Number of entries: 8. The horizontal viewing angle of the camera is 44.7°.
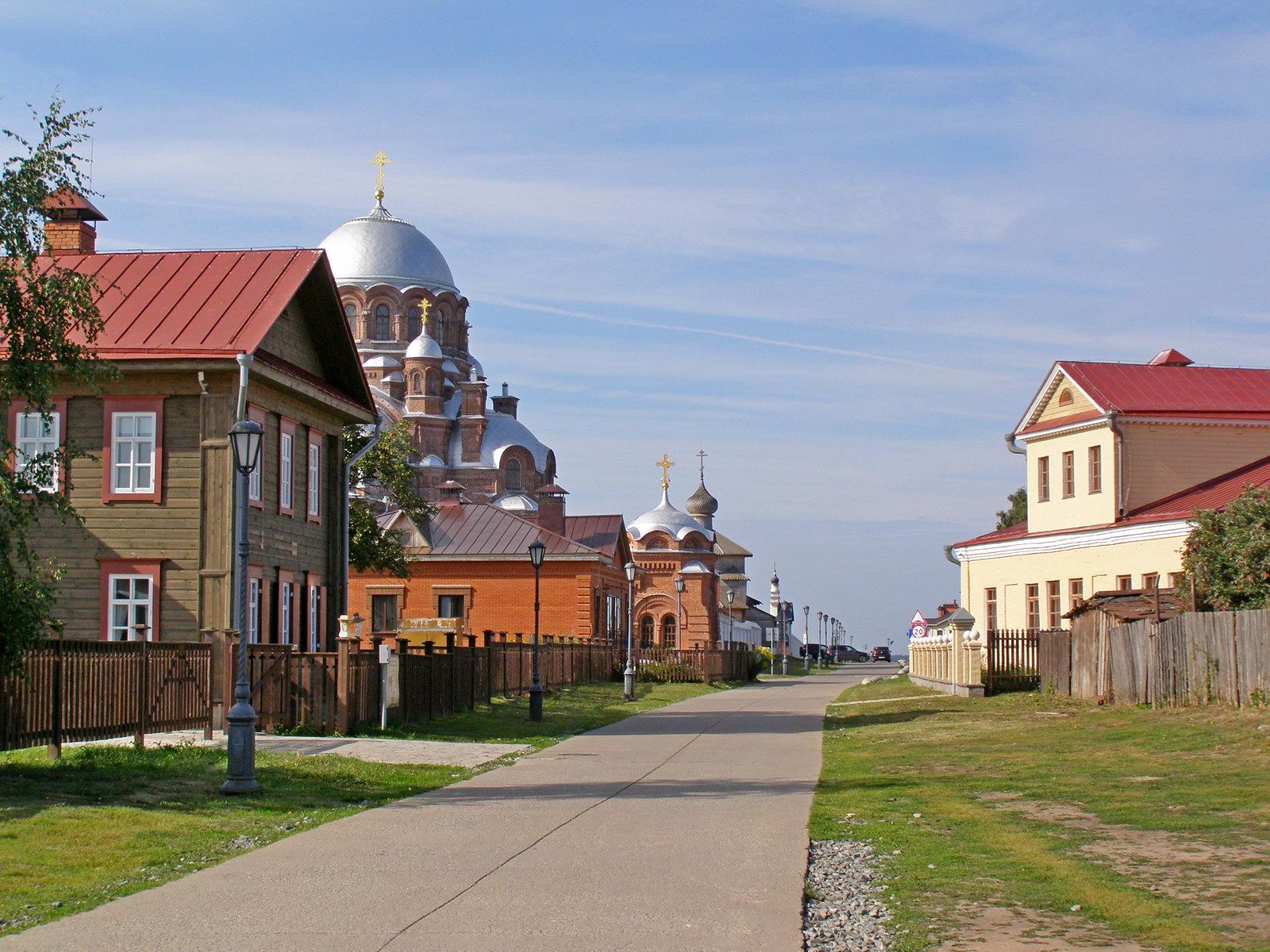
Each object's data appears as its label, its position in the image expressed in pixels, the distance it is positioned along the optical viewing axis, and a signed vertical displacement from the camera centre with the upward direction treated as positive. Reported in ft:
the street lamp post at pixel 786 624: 329.44 -5.71
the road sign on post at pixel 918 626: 153.17 -2.50
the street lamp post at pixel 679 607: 235.20 -0.97
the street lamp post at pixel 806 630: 298.99 -5.97
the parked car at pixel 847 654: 435.53 -15.69
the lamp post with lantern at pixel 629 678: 118.73 -5.99
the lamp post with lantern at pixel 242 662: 44.96 -1.87
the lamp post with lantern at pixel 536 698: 84.48 -5.31
